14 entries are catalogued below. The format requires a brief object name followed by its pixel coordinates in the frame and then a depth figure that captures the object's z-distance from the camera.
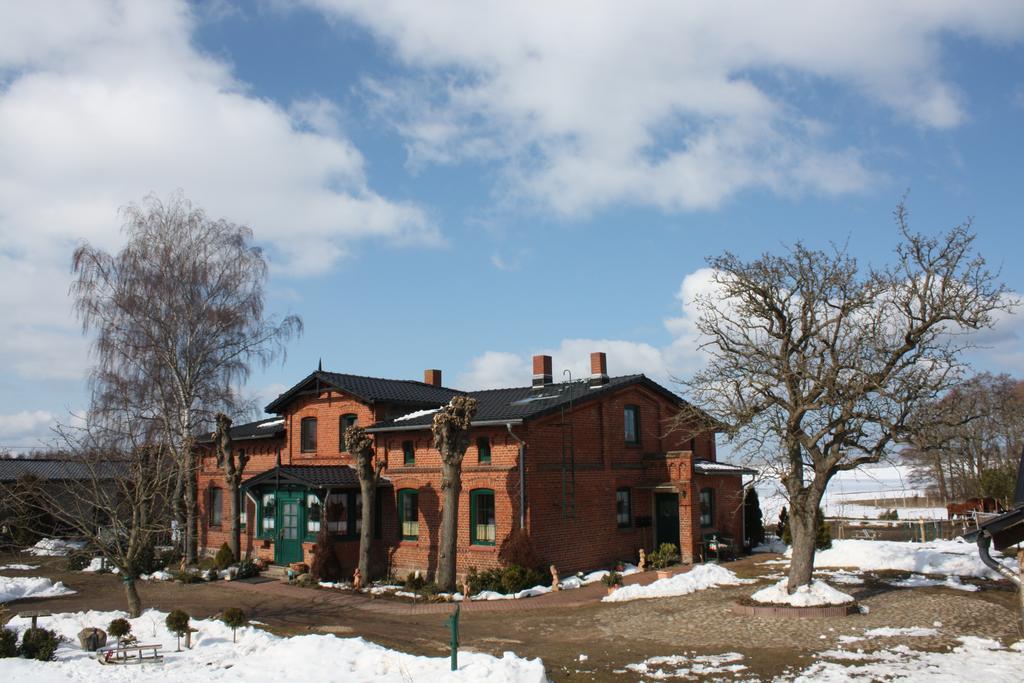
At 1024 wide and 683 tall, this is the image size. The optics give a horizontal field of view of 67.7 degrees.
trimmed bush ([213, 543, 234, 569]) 27.09
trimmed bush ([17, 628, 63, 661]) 13.73
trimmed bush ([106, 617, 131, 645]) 14.30
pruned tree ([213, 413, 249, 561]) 28.06
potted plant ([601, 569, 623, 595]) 21.33
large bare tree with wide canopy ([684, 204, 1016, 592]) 16.17
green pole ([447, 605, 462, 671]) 11.71
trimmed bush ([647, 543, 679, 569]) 24.77
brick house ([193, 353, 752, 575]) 23.00
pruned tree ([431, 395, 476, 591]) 21.55
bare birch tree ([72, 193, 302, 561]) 29.20
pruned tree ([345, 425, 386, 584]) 23.59
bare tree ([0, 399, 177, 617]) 17.19
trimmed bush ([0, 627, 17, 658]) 13.64
